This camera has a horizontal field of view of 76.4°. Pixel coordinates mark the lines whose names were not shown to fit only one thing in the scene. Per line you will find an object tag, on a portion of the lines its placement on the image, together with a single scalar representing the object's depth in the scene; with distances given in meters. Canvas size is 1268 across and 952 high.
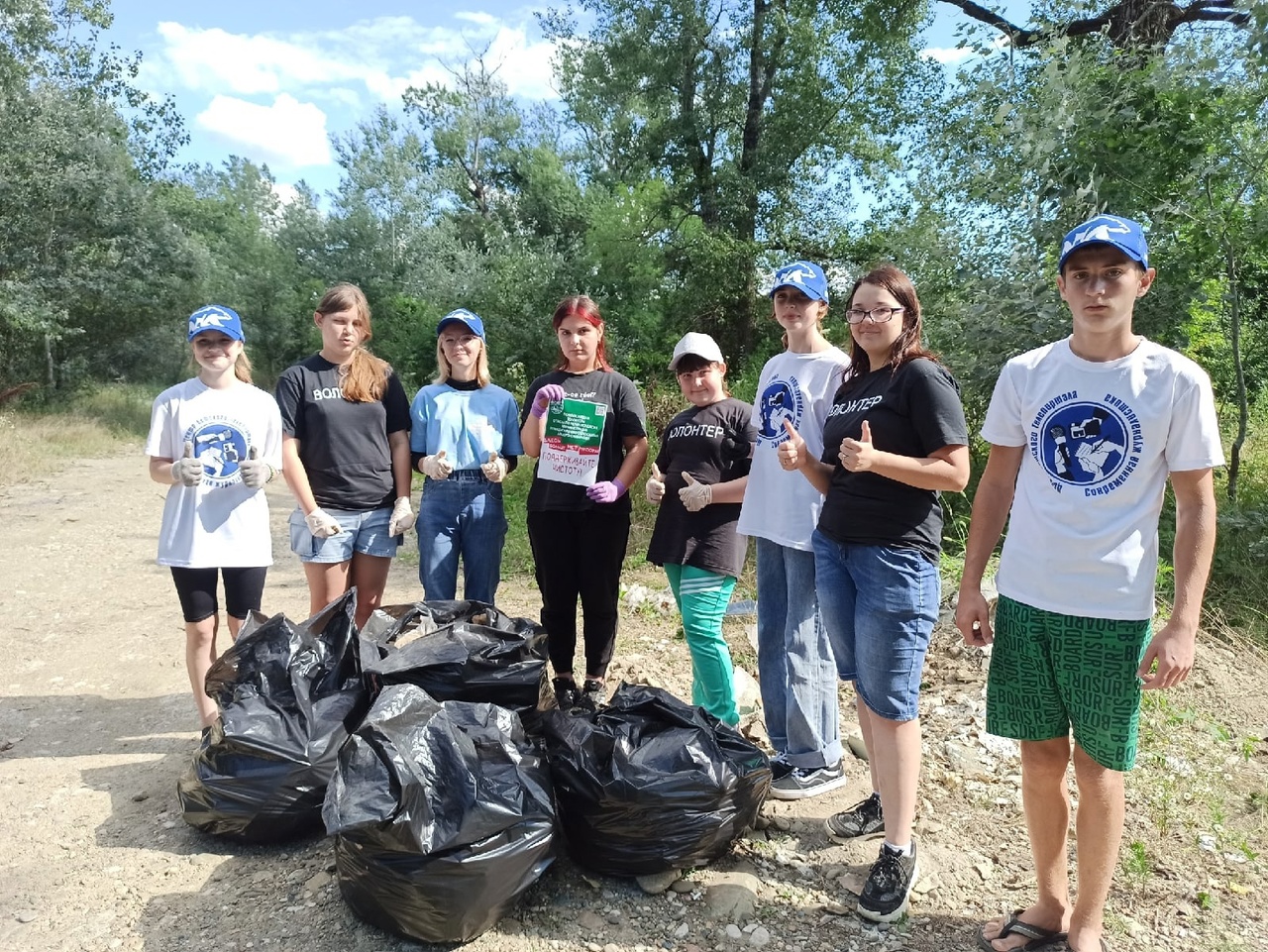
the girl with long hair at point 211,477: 3.22
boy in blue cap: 1.93
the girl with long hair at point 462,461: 3.55
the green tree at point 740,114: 13.89
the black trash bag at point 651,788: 2.42
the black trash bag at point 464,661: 2.75
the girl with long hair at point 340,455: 3.46
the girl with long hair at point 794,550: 2.90
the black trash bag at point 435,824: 2.12
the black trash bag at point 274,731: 2.64
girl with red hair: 3.54
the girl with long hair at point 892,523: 2.30
